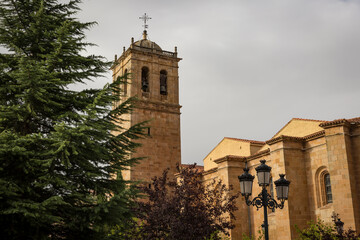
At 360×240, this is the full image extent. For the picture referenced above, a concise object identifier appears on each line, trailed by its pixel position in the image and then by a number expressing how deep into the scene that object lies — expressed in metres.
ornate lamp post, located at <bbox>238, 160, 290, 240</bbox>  10.45
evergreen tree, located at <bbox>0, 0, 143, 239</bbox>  8.12
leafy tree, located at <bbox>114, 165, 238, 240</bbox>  15.00
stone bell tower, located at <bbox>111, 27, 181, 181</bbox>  32.53
